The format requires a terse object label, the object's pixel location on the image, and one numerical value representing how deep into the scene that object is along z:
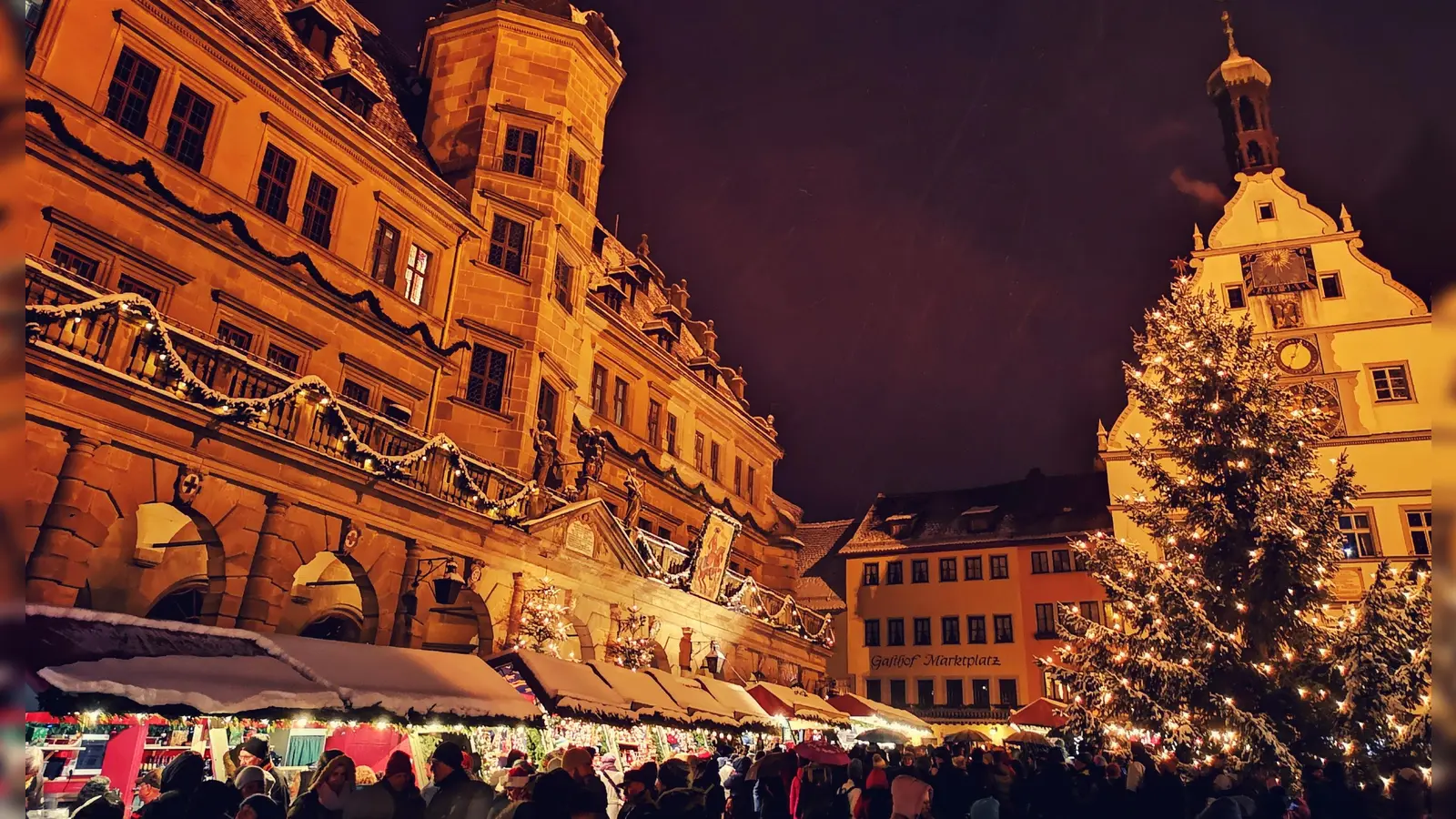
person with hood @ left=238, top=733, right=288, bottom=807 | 10.91
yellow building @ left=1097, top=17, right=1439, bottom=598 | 34.78
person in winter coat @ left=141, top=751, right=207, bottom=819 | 7.54
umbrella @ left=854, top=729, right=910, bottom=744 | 37.00
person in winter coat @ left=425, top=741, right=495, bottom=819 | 8.52
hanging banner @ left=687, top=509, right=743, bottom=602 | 29.23
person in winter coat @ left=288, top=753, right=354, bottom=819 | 8.67
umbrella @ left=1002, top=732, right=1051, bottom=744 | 32.03
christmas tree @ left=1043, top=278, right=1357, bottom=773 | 18.91
